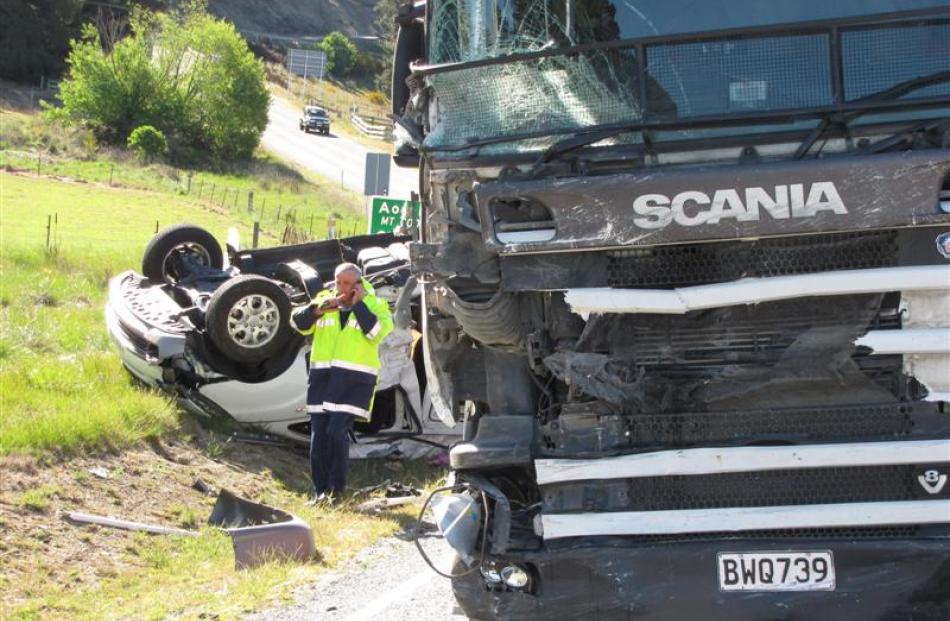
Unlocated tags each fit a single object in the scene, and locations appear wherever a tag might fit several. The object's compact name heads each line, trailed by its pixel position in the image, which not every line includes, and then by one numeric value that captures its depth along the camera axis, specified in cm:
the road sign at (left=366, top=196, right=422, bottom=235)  1712
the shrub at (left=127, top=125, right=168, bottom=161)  5716
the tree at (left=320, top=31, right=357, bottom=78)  9831
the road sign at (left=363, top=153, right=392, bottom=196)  2152
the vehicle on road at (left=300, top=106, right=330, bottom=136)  7312
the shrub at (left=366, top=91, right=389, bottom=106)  8969
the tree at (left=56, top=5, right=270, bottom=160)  6122
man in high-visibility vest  827
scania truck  420
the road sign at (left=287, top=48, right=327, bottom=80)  8594
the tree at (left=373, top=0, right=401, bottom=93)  9381
